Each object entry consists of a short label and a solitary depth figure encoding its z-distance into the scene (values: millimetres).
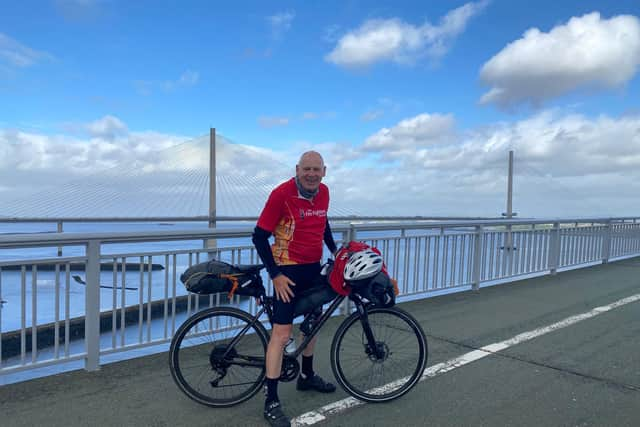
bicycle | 3189
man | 2973
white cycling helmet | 3023
